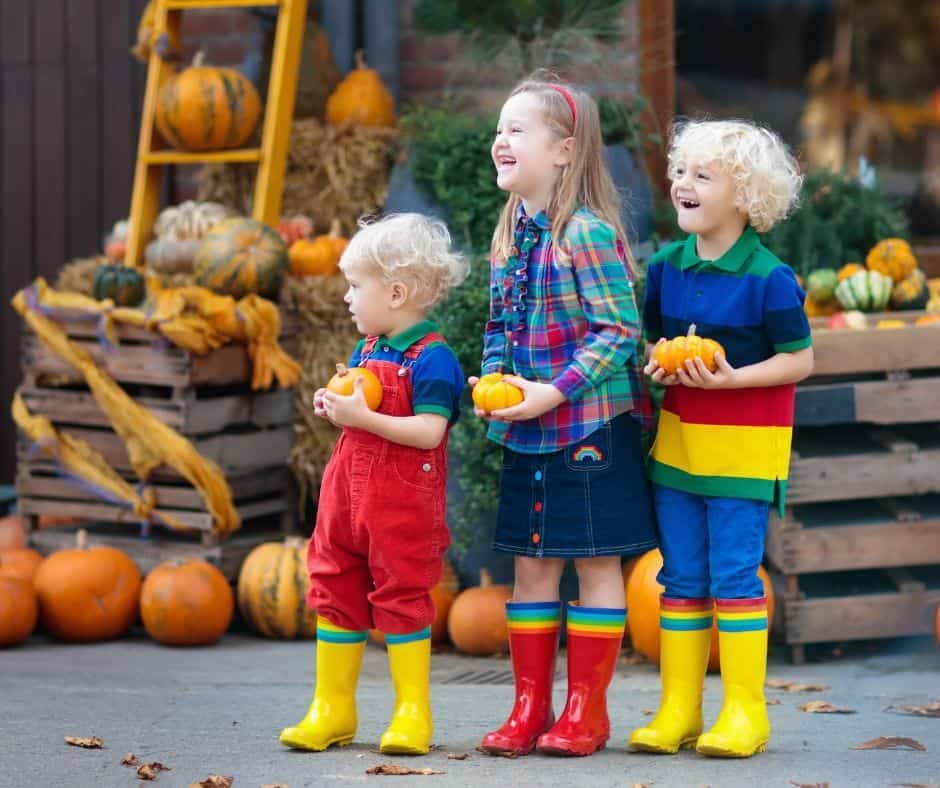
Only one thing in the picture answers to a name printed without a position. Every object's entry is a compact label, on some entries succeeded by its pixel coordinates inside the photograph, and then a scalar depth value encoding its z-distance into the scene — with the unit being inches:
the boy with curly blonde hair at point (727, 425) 263.6
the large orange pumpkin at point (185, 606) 383.9
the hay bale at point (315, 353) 441.7
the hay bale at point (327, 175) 478.9
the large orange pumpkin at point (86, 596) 389.7
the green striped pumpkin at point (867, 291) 413.1
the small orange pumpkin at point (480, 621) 379.2
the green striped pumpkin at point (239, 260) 421.7
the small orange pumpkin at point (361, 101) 482.0
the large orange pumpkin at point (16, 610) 378.3
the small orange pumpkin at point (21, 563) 403.5
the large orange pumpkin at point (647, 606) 356.2
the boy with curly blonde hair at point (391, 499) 264.5
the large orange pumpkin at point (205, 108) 461.4
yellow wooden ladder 460.4
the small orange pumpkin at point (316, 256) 456.4
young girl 267.3
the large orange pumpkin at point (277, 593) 396.8
